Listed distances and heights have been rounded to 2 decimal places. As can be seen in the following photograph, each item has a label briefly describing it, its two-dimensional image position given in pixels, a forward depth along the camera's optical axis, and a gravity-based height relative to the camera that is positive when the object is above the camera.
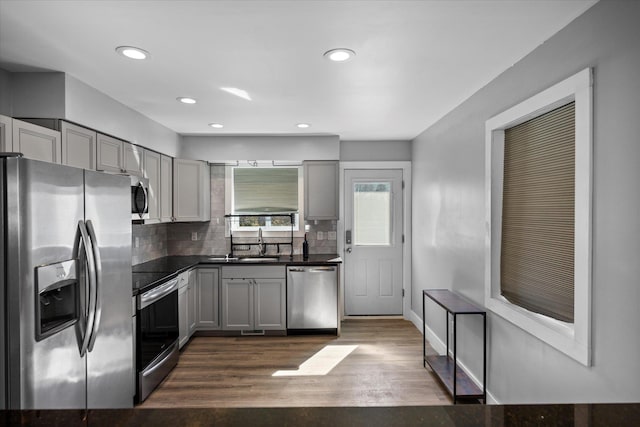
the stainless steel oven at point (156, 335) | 2.82 -1.08
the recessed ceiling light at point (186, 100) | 3.05 +0.94
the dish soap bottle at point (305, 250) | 4.53 -0.51
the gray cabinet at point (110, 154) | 2.88 +0.46
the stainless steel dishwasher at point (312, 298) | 4.27 -1.05
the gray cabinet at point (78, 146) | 2.49 +0.46
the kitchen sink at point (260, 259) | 4.34 -0.62
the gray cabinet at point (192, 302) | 4.02 -1.05
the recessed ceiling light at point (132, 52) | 2.10 +0.93
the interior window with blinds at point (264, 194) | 4.88 +0.21
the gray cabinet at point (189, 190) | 4.34 +0.24
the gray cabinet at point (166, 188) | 3.99 +0.23
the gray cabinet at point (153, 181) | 3.67 +0.30
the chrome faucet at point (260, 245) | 4.72 -0.47
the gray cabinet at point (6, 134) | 2.03 +0.42
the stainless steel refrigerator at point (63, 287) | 1.50 -0.38
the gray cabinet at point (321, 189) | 4.62 +0.26
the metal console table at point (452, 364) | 2.71 -1.38
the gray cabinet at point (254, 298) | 4.27 -1.05
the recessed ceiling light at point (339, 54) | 2.13 +0.94
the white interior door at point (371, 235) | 4.98 -0.35
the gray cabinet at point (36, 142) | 2.13 +0.42
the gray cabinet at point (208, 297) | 4.30 -1.05
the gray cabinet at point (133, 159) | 3.25 +0.47
